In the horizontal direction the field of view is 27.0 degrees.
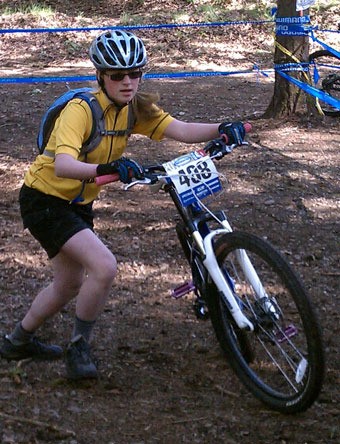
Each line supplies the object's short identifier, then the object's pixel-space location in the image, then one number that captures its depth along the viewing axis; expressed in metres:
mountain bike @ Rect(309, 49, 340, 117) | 8.38
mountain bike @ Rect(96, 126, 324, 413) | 3.23
